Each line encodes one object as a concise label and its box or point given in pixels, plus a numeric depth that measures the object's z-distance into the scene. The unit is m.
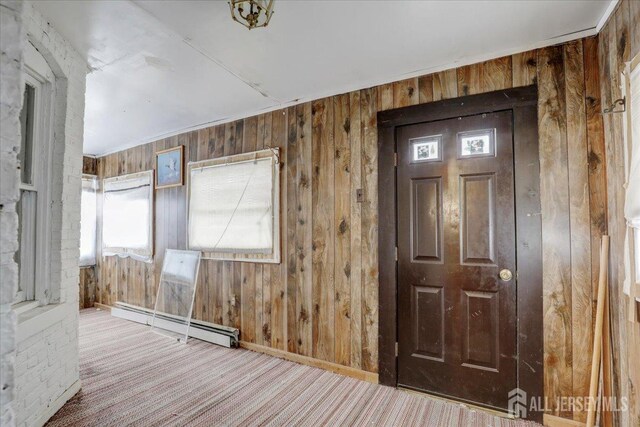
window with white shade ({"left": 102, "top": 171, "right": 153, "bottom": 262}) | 4.36
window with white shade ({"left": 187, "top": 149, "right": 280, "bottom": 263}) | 3.22
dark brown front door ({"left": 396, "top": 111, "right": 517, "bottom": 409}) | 2.17
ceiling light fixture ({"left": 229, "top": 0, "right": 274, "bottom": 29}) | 1.45
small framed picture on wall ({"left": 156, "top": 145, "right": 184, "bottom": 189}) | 3.97
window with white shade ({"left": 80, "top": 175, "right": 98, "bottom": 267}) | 5.04
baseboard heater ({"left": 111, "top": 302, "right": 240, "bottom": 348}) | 3.38
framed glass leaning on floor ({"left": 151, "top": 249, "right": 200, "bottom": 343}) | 3.71
